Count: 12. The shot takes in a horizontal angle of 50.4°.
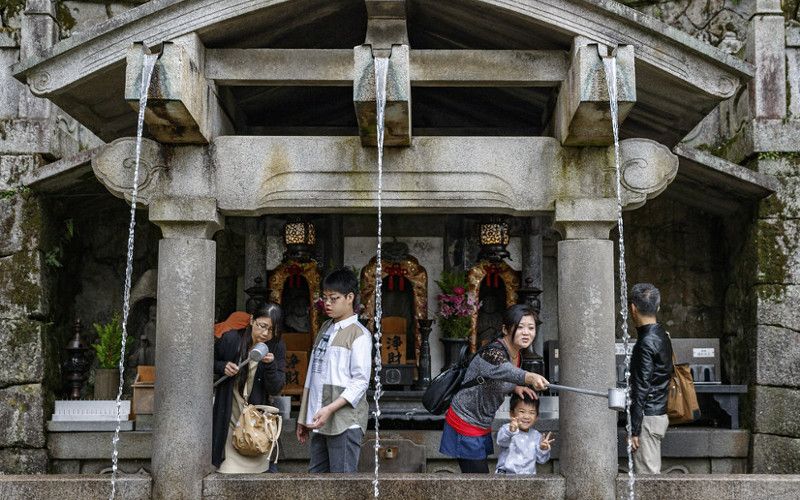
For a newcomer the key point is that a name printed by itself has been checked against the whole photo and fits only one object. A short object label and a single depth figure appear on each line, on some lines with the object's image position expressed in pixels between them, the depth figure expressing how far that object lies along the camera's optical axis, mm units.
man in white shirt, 6098
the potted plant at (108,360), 9266
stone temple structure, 6090
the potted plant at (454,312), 9797
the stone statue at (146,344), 10086
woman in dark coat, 6566
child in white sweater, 6430
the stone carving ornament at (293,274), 10001
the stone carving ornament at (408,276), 10039
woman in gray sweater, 6223
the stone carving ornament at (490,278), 9953
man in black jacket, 6453
